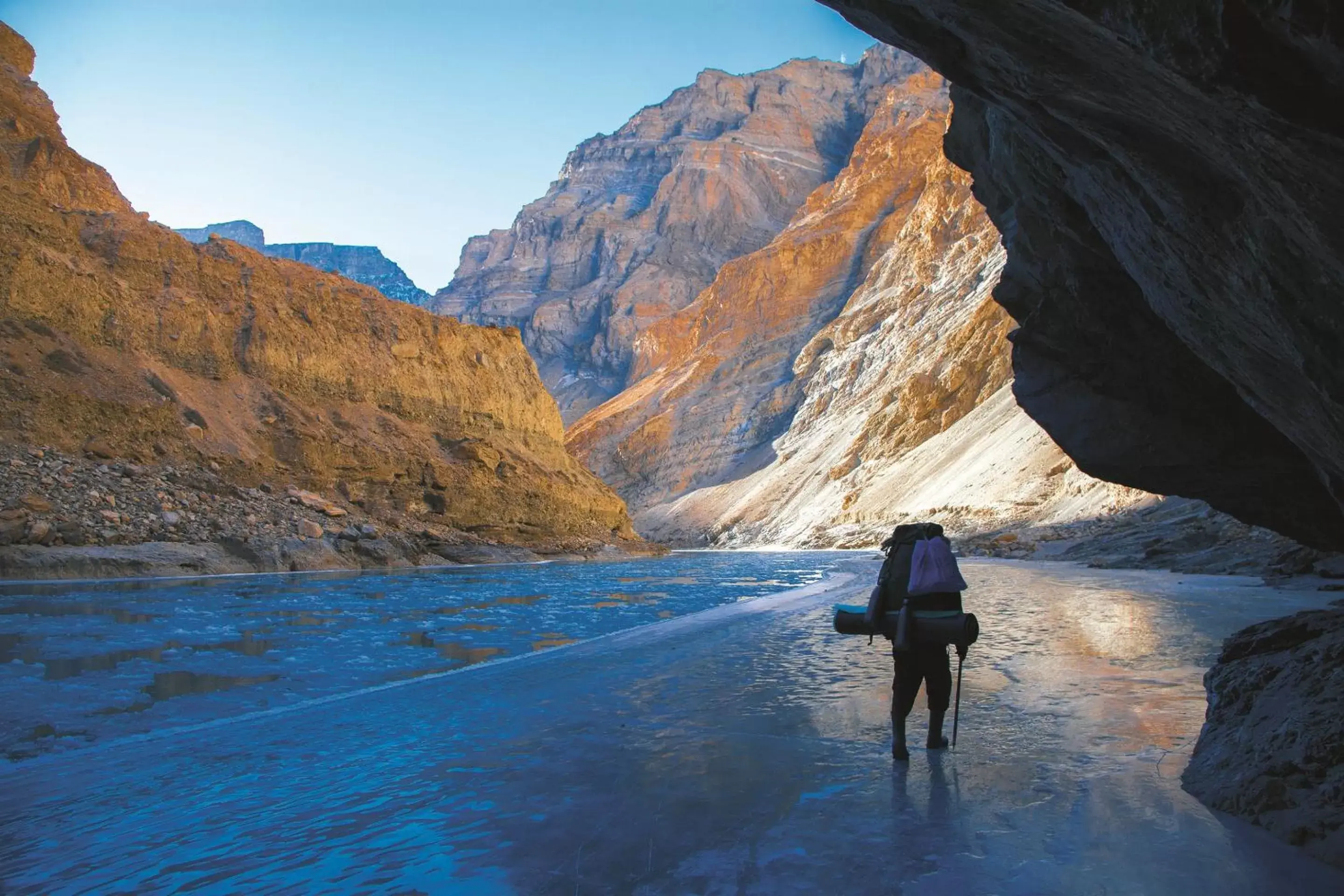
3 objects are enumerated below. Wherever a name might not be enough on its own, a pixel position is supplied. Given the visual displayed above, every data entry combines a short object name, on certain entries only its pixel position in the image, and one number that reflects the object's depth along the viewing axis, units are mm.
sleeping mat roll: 4453
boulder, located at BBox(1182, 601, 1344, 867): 3143
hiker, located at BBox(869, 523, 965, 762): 4500
